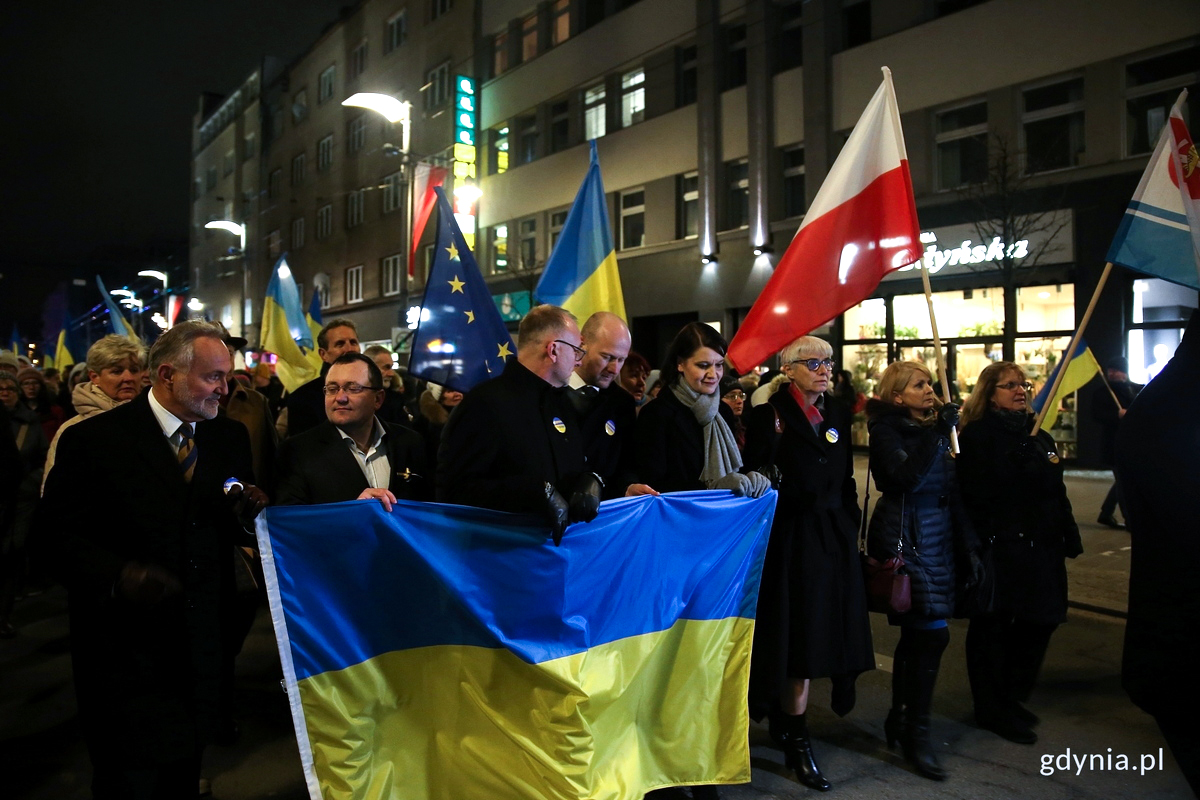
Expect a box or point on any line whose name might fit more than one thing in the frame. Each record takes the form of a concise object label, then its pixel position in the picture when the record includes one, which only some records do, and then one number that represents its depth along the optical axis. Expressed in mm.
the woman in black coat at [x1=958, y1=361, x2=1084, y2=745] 4918
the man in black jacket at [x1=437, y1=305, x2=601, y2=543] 3461
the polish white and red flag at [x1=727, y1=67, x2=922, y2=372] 5008
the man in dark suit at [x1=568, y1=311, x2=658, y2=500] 4340
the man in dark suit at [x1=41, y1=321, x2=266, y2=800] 3014
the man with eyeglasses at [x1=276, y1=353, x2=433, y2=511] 4074
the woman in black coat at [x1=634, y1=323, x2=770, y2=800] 4277
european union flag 7324
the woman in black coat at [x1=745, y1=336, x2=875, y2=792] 4340
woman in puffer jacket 4469
